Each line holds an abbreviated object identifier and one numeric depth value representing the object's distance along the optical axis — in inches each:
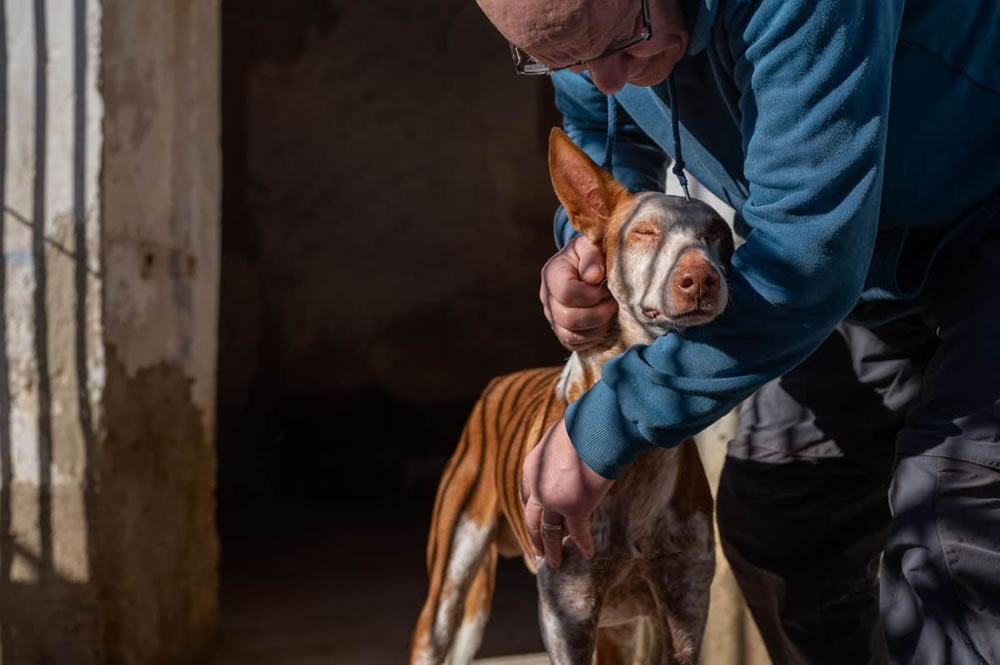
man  55.7
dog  64.1
